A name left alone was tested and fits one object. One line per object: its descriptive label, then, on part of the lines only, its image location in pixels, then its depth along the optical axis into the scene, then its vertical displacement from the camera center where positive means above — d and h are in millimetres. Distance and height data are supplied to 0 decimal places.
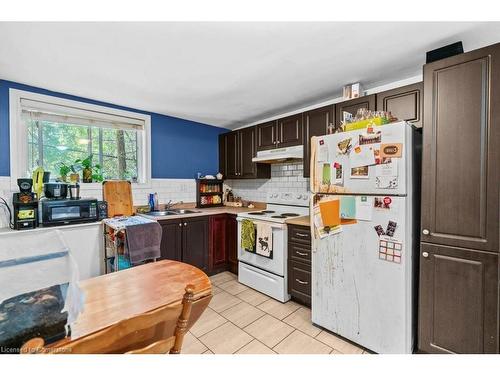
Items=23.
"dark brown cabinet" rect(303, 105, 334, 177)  2693 +695
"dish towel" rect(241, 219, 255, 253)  2875 -658
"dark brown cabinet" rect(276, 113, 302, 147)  3012 +683
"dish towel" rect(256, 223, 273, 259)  2676 -666
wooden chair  695 -484
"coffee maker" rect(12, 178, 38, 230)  2227 -209
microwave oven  2371 -291
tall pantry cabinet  1436 -157
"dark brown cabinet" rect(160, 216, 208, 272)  2928 -755
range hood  2963 +372
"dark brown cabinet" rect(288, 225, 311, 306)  2414 -859
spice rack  3951 -167
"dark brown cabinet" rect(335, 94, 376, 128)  2334 +801
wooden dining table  879 -517
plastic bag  727 -336
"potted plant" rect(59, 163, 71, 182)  2715 +138
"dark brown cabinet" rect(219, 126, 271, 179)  3619 +450
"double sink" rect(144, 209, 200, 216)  3261 -418
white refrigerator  1635 -402
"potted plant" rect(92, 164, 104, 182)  2986 +113
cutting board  3004 -175
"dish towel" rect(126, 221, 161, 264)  2406 -611
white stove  2594 -822
